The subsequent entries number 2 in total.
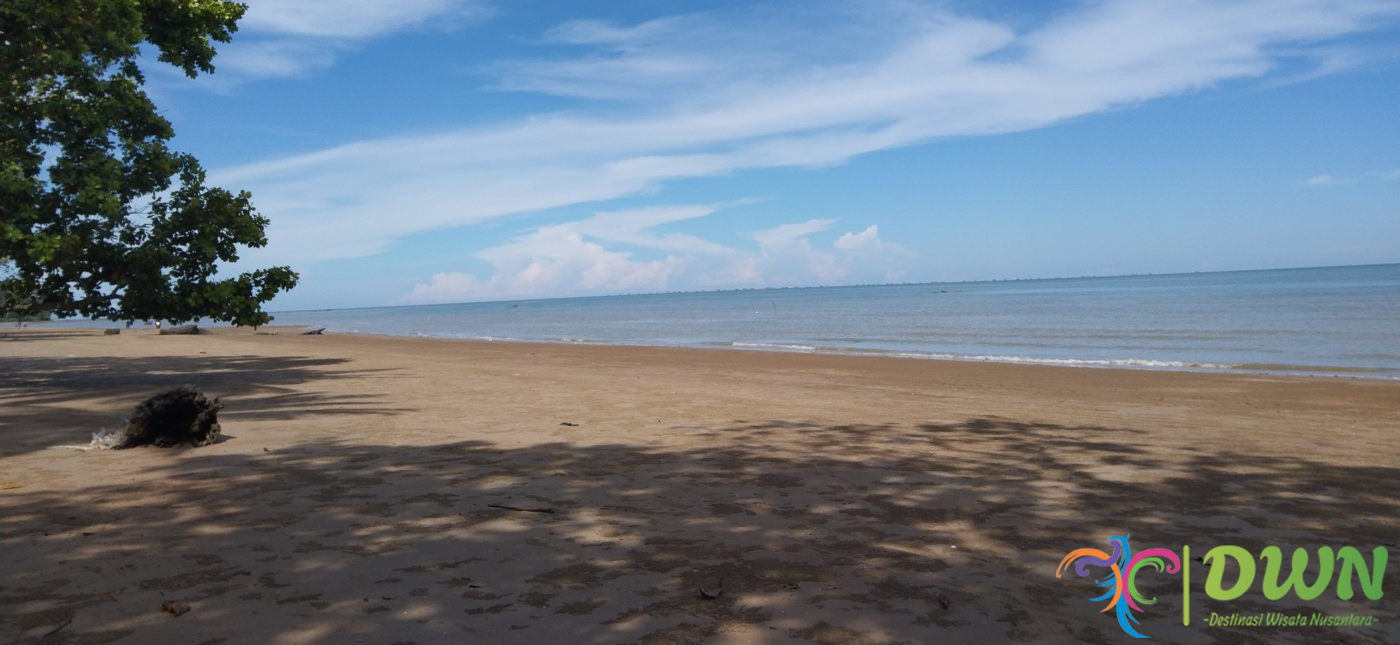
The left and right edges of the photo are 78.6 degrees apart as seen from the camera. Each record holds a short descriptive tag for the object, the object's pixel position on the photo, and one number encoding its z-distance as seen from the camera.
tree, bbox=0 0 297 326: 12.00
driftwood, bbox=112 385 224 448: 7.18
